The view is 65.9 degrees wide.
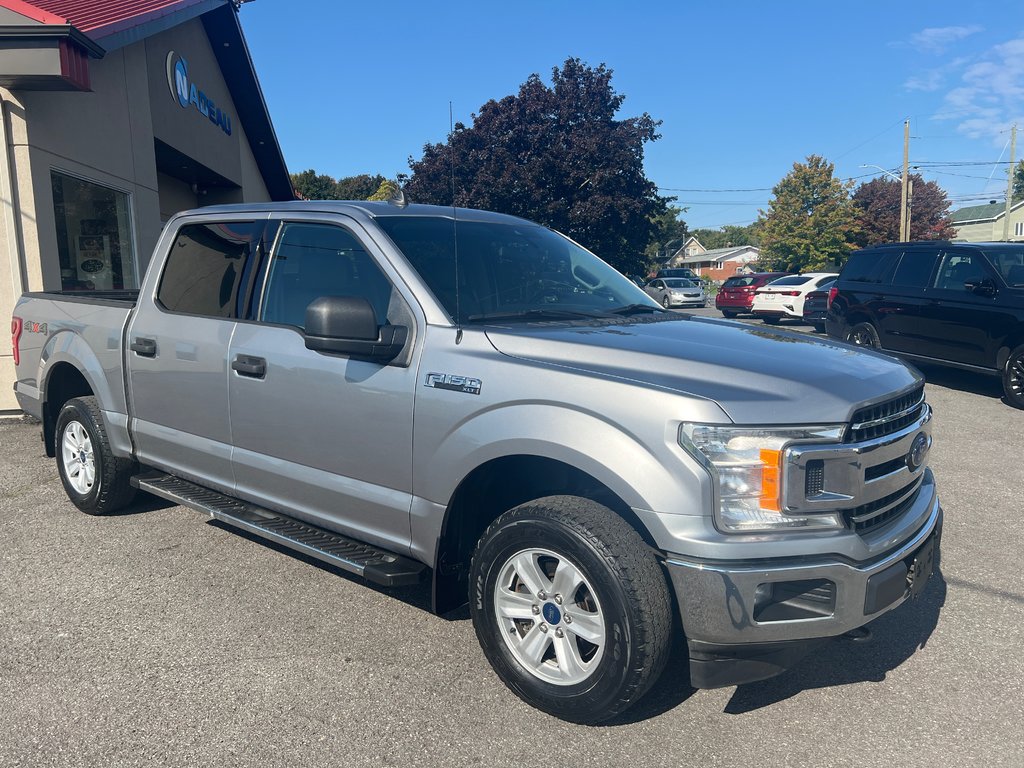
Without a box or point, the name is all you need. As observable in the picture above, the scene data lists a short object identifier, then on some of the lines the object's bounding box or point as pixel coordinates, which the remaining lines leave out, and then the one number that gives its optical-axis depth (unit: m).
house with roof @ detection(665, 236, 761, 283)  101.44
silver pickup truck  2.57
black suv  9.41
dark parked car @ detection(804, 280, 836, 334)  19.55
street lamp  36.92
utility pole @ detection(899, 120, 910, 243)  36.84
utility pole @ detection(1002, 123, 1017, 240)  43.25
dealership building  7.86
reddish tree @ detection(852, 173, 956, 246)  57.06
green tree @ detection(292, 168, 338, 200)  59.31
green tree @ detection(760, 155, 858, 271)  53.66
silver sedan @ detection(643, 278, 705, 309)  33.88
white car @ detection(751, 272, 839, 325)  21.52
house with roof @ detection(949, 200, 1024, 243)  70.88
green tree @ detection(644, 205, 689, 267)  100.14
